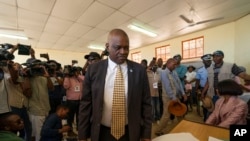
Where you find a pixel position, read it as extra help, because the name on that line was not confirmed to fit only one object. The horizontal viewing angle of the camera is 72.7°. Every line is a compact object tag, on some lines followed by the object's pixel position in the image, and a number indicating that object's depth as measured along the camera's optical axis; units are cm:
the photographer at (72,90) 307
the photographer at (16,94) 217
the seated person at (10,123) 134
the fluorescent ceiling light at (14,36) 618
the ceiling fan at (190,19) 425
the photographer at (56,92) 317
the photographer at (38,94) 232
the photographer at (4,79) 195
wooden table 115
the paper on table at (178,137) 109
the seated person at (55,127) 202
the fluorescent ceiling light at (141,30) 522
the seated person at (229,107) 148
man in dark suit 110
